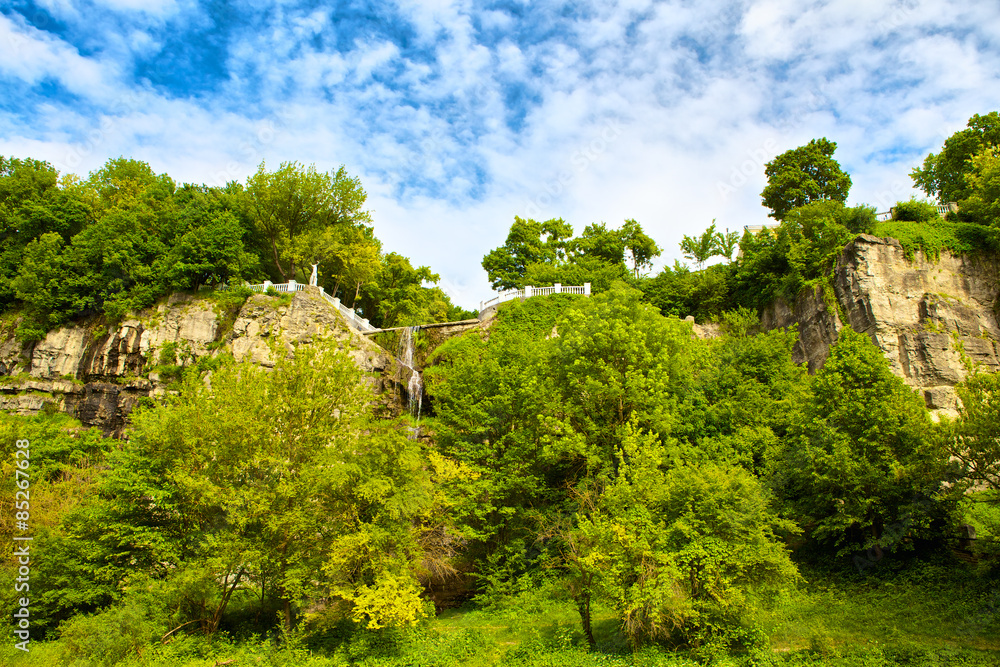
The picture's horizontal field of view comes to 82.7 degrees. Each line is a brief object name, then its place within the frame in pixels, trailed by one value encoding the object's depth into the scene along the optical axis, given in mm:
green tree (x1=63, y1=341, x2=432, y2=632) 13617
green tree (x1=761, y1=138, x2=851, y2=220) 37188
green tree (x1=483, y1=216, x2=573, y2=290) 40688
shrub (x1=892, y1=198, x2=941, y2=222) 28156
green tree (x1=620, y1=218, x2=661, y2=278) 41438
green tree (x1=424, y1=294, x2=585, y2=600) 17781
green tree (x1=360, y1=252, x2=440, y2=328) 37094
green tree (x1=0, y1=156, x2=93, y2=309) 34375
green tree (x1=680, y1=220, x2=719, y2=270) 38500
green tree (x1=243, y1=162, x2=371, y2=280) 33934
